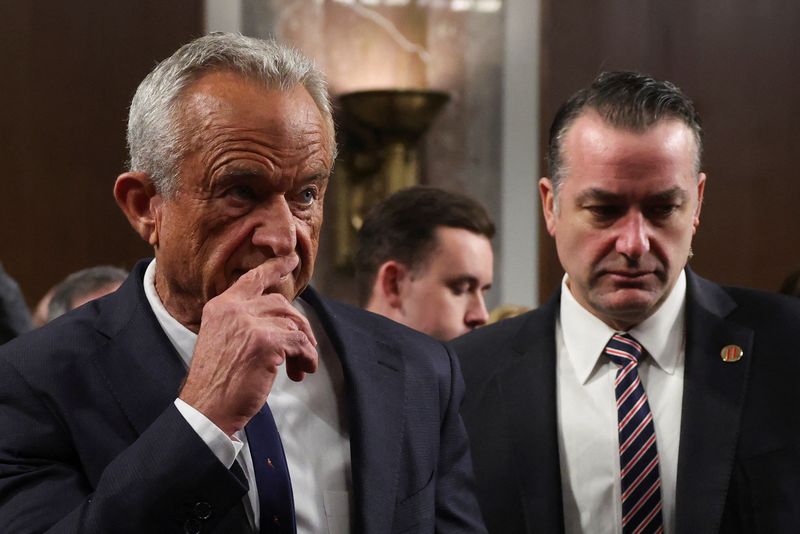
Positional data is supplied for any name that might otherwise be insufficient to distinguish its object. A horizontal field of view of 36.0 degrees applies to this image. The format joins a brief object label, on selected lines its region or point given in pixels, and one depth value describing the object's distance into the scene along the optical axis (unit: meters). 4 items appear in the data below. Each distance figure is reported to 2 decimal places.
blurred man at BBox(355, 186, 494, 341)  3.86
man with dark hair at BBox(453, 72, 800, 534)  2.54
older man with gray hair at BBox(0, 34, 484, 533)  1.67
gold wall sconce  6.07
